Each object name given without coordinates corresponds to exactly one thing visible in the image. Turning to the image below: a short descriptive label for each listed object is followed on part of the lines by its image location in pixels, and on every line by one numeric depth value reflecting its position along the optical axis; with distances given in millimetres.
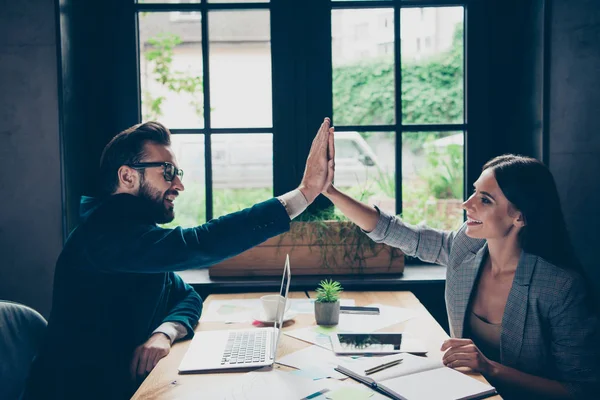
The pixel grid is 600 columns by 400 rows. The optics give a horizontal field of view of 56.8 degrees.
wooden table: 1514
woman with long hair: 1777
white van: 3045
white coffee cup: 2066
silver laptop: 1652
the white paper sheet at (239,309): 2191
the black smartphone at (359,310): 2221
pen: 1579
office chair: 1722
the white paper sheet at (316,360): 1632
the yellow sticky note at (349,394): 1427
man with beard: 1788
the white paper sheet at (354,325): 1925
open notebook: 1436
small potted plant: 2055
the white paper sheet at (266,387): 1437
